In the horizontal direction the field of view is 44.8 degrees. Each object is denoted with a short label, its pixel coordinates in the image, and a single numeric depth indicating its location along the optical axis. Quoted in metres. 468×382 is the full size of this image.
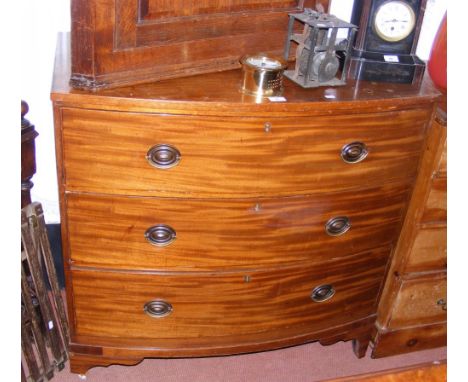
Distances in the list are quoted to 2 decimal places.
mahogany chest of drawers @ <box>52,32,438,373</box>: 1.48
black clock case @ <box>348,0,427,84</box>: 1.71
